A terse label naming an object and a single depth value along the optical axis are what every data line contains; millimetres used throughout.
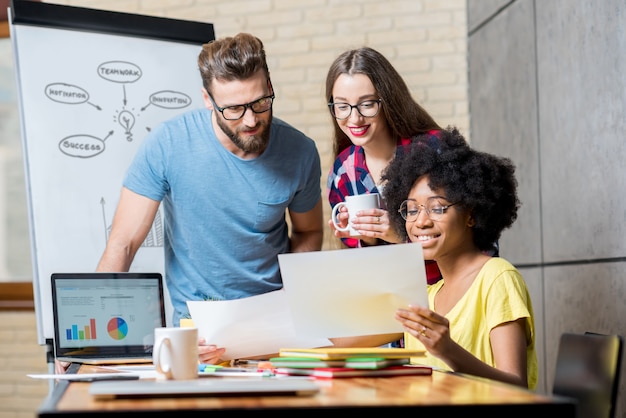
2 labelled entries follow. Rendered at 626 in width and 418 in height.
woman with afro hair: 1772
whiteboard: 3201
